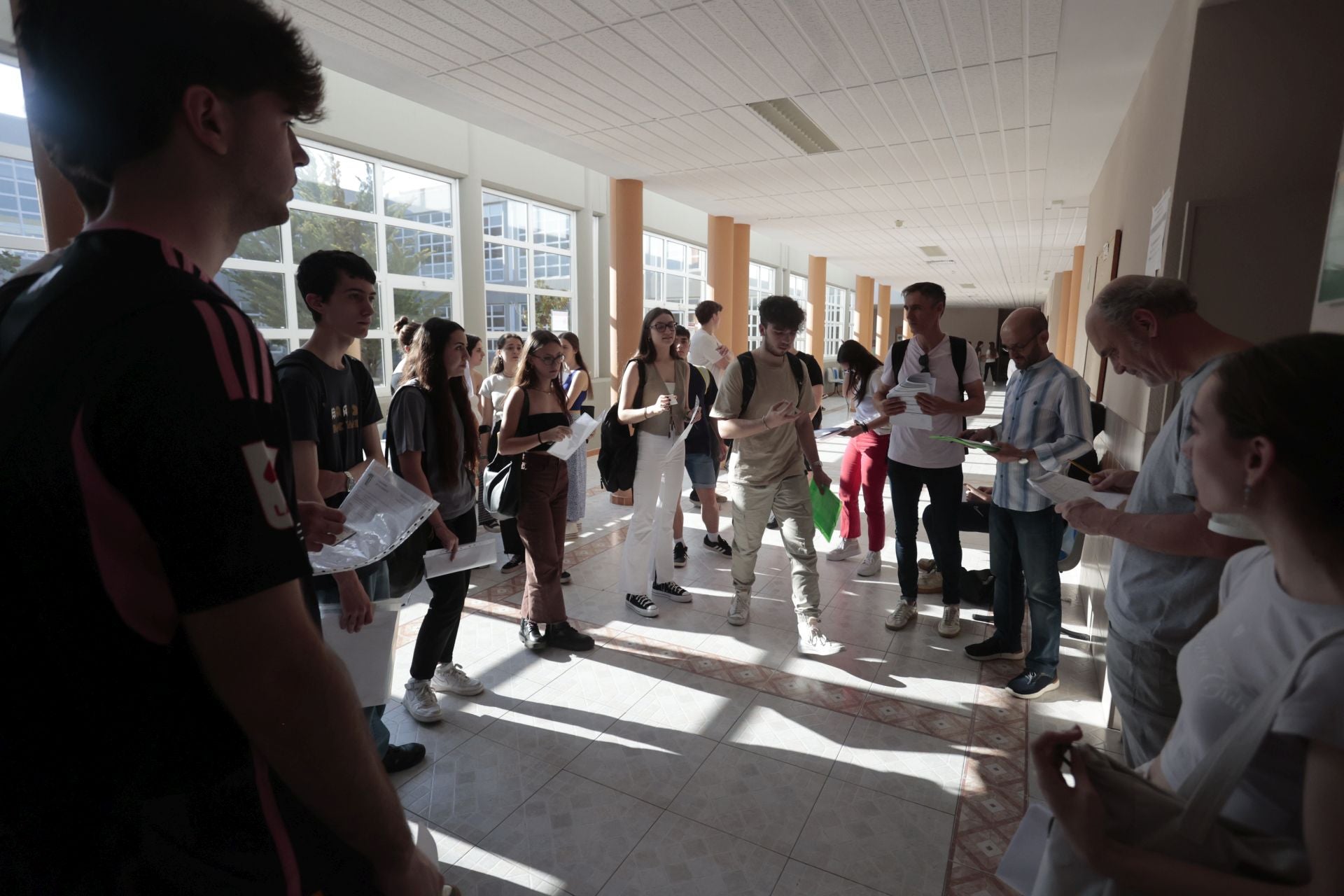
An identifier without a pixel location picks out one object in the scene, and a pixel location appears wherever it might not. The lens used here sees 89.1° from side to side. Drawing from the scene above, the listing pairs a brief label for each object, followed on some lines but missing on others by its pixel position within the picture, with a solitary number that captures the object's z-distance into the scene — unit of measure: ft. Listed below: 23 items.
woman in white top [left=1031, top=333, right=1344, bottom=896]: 2.42
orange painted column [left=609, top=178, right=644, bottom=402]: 25.81
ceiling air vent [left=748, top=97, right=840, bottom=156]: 17.57
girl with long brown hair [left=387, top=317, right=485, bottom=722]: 8.90
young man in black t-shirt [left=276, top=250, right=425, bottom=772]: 6.84
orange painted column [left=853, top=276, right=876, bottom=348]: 64.13
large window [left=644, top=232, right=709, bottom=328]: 46.73
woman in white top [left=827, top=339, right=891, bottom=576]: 14.14
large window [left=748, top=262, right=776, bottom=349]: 61.62
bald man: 9.67
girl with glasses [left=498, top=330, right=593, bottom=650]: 11.16
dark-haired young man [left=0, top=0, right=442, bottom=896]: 2.01
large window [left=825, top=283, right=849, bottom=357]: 85.25
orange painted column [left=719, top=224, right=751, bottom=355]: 34.09
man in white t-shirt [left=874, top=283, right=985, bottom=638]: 12.12
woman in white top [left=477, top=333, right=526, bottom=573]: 15.96
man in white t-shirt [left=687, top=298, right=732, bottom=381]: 18.21
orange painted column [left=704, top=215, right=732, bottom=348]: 32.53
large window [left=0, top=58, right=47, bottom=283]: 16.98
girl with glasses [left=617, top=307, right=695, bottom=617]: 13.03
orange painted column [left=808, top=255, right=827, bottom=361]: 48.60
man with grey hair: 5.16
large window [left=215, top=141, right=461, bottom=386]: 24.12
